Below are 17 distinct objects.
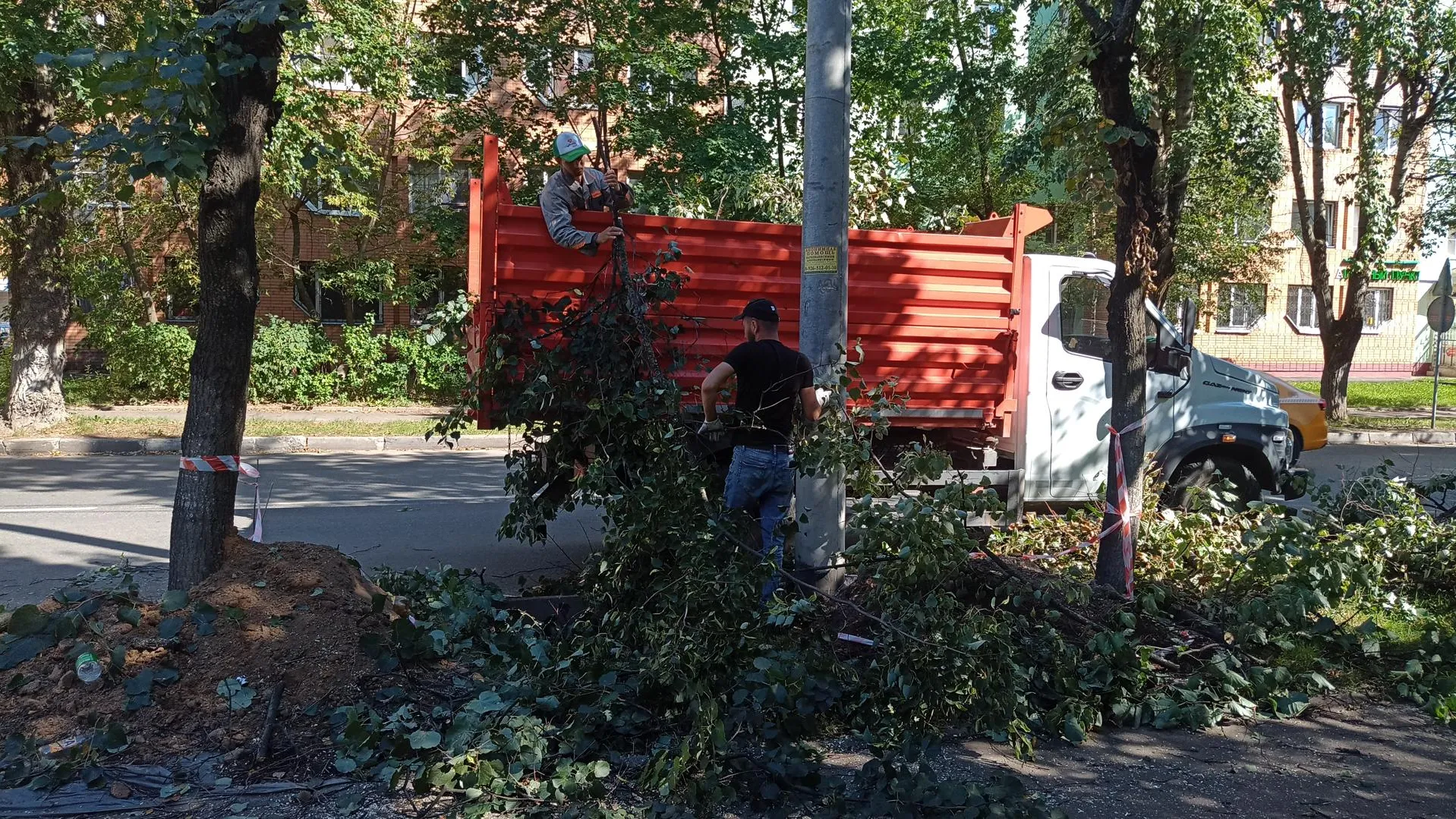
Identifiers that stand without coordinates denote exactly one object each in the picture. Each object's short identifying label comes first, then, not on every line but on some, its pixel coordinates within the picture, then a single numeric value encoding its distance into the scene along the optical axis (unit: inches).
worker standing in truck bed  244.8
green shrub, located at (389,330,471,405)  767.7
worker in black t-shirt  220.5
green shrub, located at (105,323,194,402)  714.2
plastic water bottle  162.7
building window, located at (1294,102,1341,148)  1225.4
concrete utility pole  215.3
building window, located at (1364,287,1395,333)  1460.4
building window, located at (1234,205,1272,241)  983.3
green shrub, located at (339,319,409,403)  757.3
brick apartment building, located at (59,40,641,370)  776.9
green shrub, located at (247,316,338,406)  726.5
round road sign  688.4
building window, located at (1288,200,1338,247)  1401.5
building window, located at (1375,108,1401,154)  736.3
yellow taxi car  419.8
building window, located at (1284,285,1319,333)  1437.0
